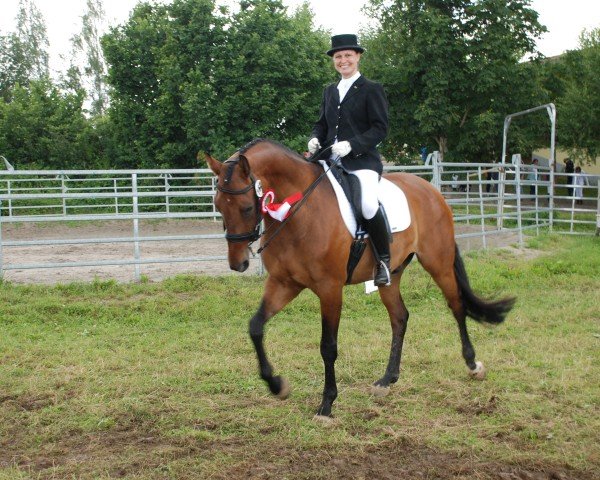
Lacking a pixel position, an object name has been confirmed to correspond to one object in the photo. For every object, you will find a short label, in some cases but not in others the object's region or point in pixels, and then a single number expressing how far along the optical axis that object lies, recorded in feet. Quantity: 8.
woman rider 16.14
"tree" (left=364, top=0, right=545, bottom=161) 82.53
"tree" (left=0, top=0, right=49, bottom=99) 125.29
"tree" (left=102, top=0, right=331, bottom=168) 72.90
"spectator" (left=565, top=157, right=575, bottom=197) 80.33
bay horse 13.71
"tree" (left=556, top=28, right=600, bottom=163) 72.18
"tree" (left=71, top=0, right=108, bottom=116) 125.08
